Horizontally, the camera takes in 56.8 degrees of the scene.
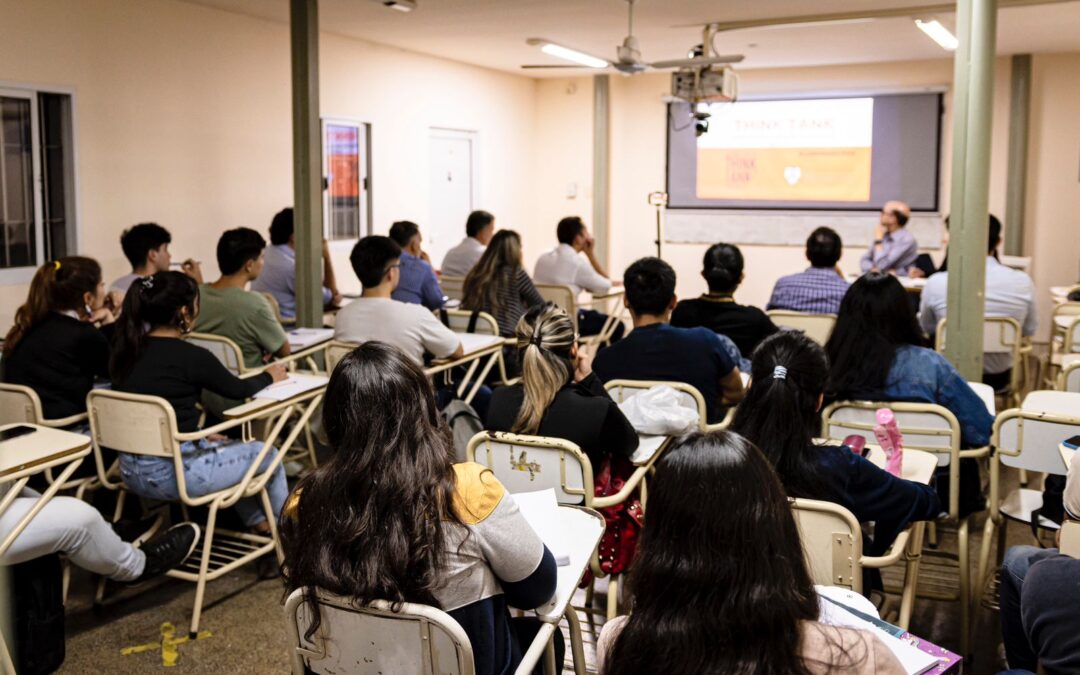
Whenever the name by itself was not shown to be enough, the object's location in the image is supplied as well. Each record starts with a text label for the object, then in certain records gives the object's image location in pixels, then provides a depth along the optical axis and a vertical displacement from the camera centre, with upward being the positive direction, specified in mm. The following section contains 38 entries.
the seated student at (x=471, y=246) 6801 -67
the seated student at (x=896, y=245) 7625 -52
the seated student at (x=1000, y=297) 5094 -296
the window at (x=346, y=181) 7836 +438
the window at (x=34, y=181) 5355 +290
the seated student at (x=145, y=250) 4918 -75
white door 9062 +437
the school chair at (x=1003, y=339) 4699 -480
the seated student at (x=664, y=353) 3508 -409
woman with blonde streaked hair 2746 -467
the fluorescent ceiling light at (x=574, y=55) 7355 +1389
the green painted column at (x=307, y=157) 5484 +433
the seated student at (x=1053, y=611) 1711 -649
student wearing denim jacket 3109 -390
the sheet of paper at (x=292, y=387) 3475 -542
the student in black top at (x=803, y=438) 2279 -457
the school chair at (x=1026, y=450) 2816 -607
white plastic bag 3031 -539
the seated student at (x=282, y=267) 5855 -185
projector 6816 +1041
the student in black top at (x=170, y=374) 3295 -459
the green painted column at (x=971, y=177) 4031 +250
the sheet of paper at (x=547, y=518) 2096 -627
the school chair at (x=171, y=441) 3145 -669
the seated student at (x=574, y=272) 6609 -235
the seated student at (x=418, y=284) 5676 -272
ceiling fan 6418 +1182
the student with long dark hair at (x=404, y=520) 1754 -507
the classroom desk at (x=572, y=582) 1890 -677
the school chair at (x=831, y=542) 2129 -655
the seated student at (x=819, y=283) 5133 -233
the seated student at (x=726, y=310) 4266 -314
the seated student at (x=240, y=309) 4289 -316
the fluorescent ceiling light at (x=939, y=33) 6449 +1371
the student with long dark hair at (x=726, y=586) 1362 -483
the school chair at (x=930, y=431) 2947 -592
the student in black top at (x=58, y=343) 3553 -388
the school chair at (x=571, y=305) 6074 -414
